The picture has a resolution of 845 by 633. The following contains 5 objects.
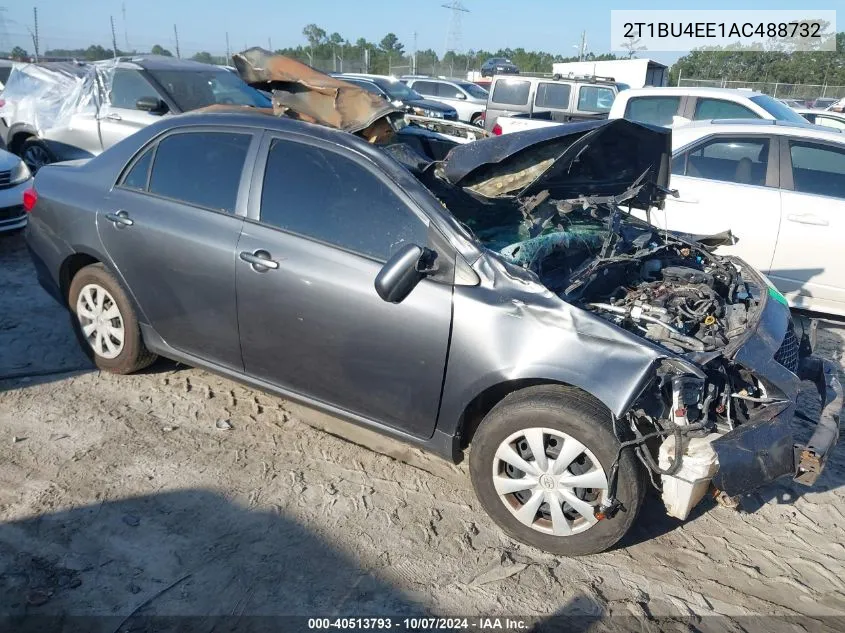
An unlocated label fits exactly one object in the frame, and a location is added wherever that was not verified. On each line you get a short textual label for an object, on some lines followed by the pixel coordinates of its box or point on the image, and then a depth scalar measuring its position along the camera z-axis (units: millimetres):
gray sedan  2902
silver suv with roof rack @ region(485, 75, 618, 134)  13508
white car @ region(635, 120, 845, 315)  5609
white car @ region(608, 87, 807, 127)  8594
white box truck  16984
